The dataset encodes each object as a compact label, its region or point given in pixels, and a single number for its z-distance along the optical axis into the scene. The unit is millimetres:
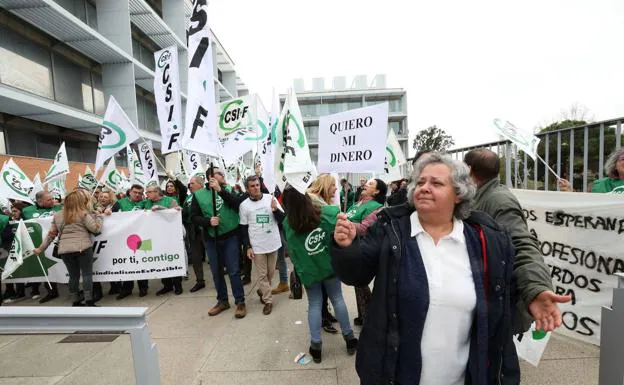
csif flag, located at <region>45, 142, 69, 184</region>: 6812
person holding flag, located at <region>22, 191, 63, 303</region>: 5648
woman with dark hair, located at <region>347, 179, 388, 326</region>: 3652
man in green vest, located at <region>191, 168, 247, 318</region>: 4473
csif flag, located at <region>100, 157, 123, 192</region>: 8352
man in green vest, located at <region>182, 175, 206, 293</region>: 5707
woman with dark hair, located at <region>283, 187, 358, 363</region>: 3213
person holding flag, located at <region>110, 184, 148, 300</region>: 5638
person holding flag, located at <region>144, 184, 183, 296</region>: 5574
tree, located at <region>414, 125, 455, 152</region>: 44084
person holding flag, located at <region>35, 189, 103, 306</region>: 4742
